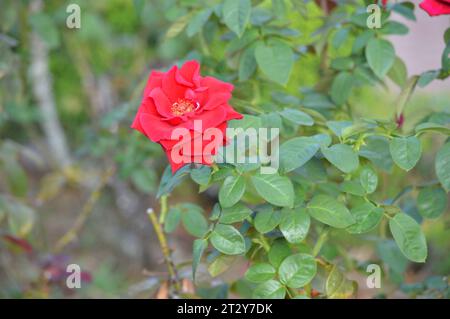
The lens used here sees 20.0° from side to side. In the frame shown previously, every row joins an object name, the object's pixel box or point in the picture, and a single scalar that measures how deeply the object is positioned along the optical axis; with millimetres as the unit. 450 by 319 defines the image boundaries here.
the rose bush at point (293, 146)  882
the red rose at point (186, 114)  860
